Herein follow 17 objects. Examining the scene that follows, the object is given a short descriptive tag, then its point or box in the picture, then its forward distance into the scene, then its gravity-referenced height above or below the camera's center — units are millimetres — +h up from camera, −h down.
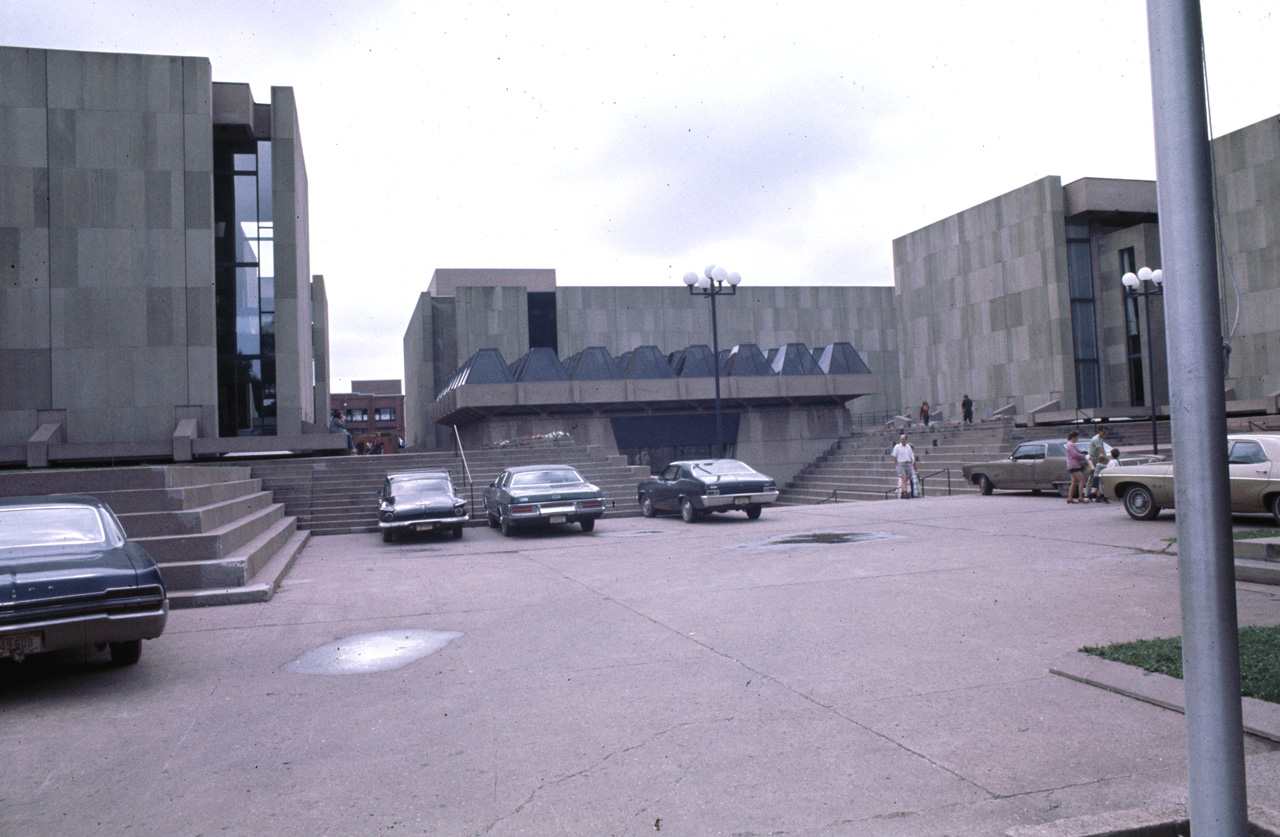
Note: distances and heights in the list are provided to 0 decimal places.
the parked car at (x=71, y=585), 6215 -842
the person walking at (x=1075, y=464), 19797 -770
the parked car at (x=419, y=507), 17812 -1026
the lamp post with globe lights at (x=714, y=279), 26203 +4945
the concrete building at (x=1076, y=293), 37625 +6784
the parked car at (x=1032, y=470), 21969 -987
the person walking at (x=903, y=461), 24927 -683
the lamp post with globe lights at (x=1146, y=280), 27406 +4693
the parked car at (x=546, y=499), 17938 -985
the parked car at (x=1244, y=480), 13391 -889
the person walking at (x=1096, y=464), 20203 -803
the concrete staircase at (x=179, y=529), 10227 -786
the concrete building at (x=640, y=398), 37062 +2092
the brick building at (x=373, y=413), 112125 +5928
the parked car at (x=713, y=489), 18828 -967
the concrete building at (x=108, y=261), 28031 +6719
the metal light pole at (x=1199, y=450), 3020 -86
